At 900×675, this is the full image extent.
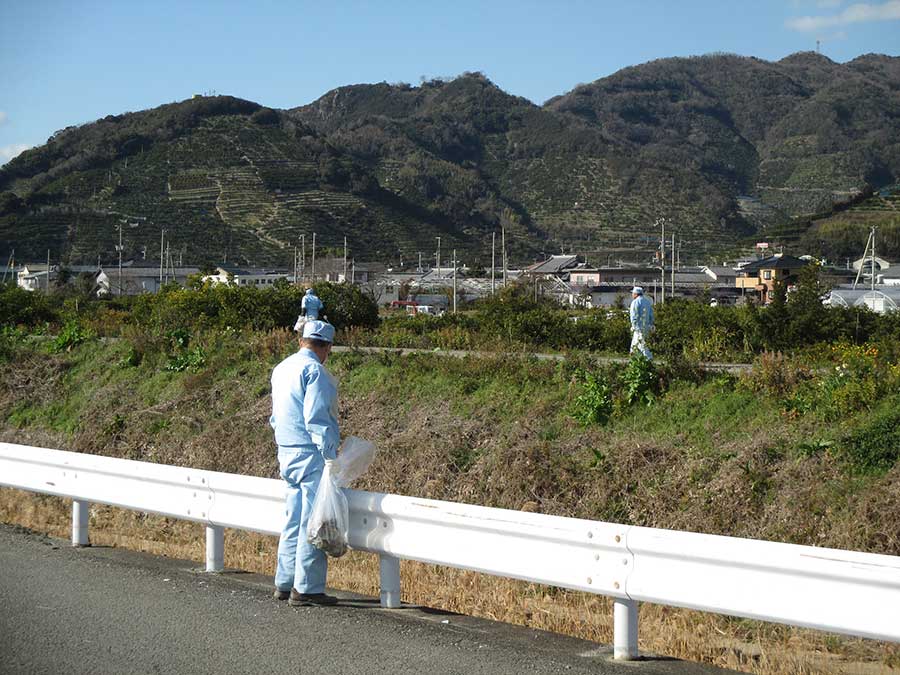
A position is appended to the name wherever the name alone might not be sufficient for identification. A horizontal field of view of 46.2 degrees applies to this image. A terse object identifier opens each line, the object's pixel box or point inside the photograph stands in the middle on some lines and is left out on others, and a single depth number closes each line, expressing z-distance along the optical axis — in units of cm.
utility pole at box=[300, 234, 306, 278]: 7756
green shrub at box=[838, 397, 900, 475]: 1242
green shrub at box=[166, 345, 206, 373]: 2105
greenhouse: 4719
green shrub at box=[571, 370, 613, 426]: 1570
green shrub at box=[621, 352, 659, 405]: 1587
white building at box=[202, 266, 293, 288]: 7286
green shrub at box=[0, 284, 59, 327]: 2789
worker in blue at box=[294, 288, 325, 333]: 1273
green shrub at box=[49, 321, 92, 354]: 2364
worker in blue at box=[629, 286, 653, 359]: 1861
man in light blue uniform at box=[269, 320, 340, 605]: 693
